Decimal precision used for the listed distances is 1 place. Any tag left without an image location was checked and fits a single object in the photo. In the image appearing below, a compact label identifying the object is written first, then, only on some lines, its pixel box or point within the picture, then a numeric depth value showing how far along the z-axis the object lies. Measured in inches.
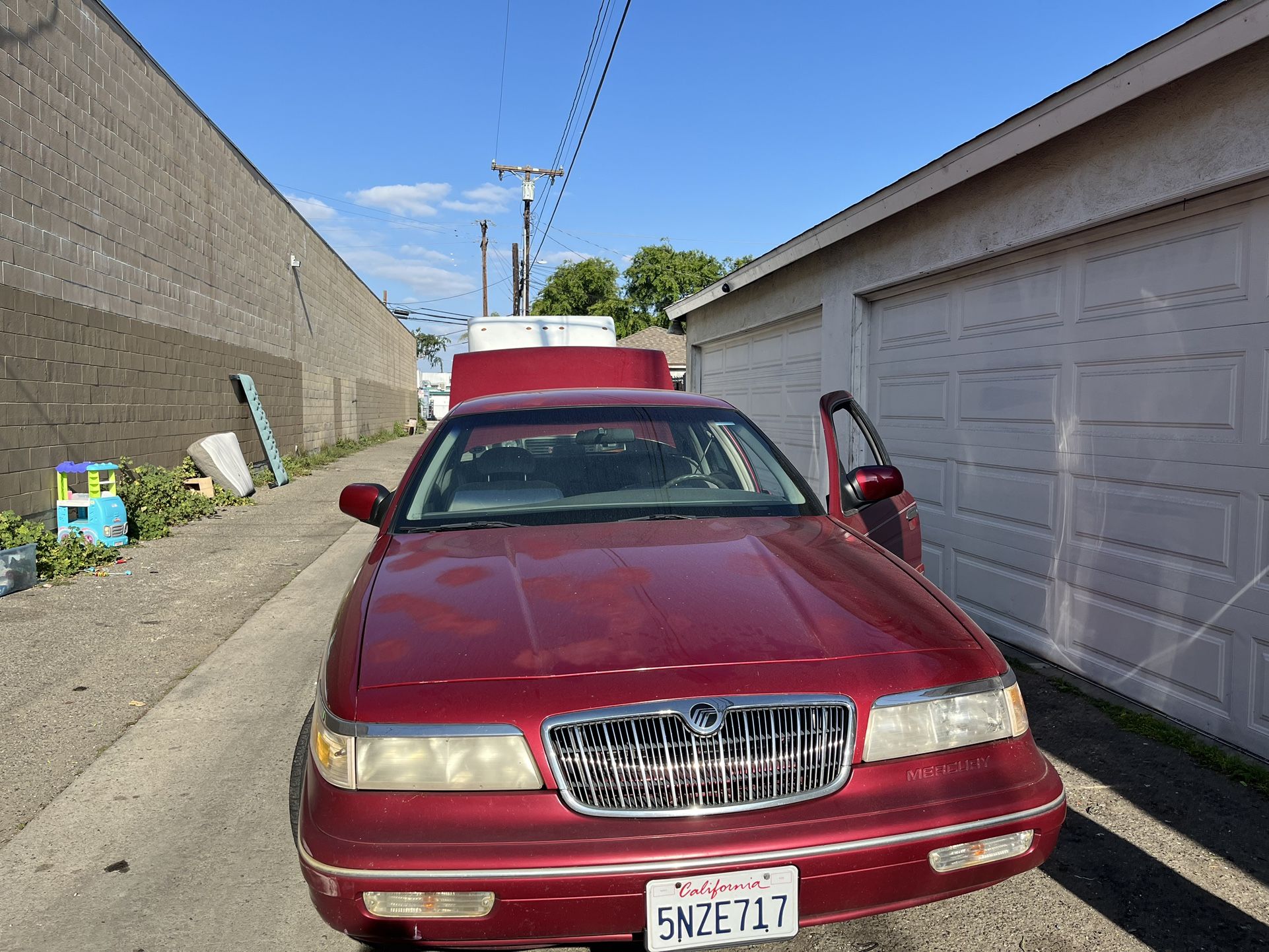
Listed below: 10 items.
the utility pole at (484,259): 1871.3
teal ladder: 577.1
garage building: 153.0
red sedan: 77.2
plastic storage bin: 263.6
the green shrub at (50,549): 282.6
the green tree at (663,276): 1961.1
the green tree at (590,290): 1967.3
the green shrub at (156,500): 373.1
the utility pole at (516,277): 1610.5
